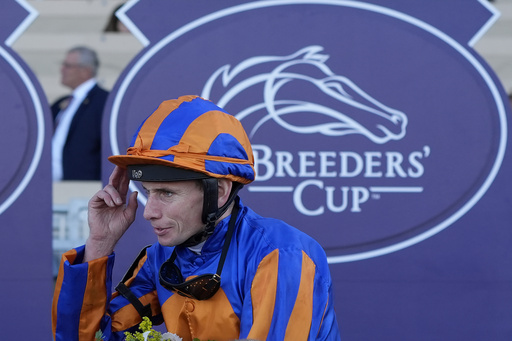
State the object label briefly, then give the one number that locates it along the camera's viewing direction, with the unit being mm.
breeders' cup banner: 6277
